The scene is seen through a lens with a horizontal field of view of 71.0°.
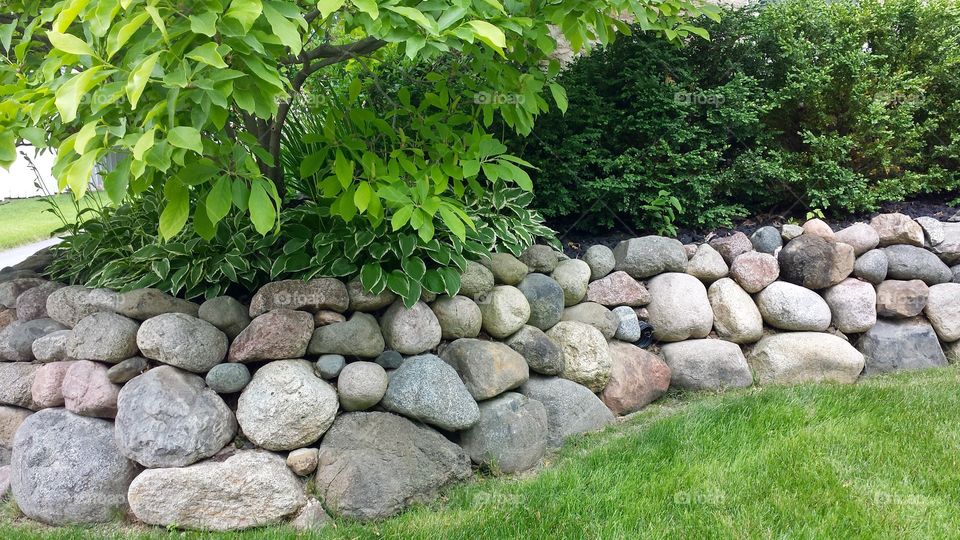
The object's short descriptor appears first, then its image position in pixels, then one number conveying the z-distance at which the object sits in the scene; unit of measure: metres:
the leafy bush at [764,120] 4.24
